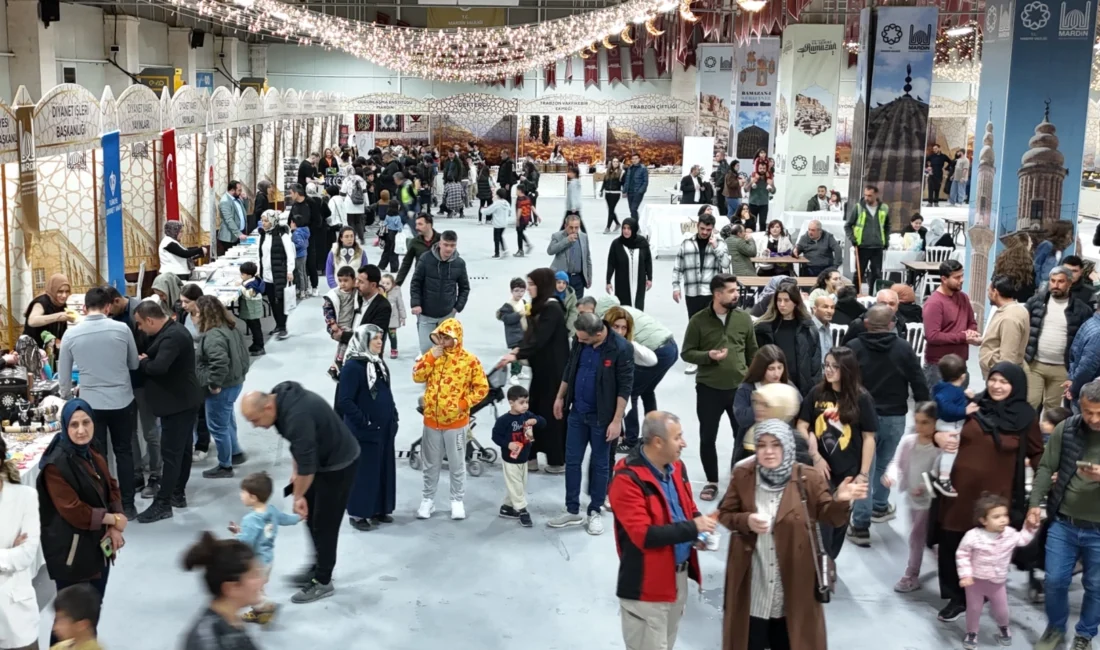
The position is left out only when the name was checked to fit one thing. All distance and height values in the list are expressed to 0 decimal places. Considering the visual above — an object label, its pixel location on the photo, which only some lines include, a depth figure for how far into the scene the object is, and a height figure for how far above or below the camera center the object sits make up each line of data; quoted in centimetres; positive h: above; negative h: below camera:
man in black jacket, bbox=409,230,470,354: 966 -110
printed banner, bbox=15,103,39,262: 916 -23
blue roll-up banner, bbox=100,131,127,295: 1110 -61
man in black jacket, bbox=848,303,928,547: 632 -115
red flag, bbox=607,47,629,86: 3488 +285
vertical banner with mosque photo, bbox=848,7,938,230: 1521 +83
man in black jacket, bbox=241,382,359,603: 538 -149
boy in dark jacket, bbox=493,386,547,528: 693 -172
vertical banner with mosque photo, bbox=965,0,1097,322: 1170 +54
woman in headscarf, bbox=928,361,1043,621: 556 -138
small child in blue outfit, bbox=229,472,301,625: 525 -170
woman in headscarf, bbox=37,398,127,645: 486 -154
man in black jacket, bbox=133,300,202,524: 674 -142
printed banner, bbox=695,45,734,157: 2895 +187
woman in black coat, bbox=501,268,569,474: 754 -123
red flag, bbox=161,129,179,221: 1382 -36
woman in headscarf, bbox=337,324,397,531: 647 -155
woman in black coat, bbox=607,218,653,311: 1155 -106
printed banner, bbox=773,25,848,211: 1919 +92
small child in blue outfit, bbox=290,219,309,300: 1316 -120
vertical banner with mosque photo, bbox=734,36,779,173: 2322 +133
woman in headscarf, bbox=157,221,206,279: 1205 -107
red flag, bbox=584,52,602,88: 3481 +267
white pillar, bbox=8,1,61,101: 2059 +175
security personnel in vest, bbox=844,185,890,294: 1355 -74
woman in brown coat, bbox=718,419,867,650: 437 -145
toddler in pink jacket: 533 -181
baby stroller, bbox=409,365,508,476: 802 -206
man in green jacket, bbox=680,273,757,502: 710 -114
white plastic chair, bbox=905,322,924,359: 946 -142
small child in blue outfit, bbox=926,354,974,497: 584 -120
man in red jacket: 431 -139
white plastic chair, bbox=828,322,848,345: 906 -132
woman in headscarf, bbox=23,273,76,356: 812 -118
